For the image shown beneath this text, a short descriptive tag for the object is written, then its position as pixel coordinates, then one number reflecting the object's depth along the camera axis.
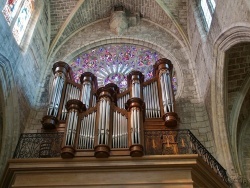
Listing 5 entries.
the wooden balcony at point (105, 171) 7.45
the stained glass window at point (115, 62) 12.59
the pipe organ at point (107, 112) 7.95
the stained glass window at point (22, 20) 10.83
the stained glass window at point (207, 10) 10.93
